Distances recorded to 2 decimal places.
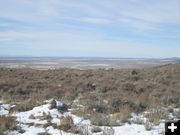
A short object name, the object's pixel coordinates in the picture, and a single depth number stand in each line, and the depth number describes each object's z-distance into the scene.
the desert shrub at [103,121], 7.44
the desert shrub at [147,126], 6.86
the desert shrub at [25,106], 9.84
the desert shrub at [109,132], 6.23
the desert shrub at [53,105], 9.33
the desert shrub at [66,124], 6.99
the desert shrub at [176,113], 8.35
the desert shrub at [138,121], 7.64
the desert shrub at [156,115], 7.60
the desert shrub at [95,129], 6.74
